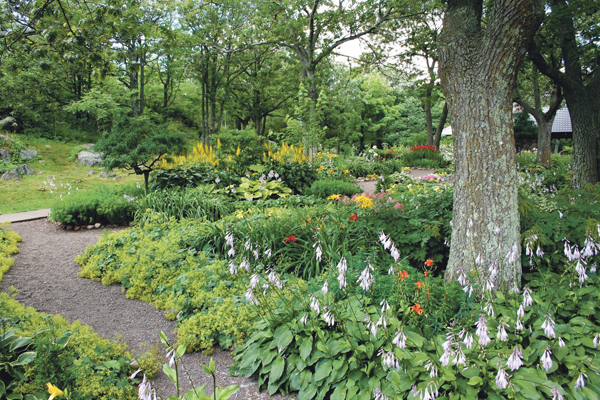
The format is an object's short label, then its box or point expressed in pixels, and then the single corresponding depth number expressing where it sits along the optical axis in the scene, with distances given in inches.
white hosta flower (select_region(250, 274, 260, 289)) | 93.0
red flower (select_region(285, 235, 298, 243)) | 160.3
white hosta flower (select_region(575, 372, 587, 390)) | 62.5
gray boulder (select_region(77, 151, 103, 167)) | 615.5
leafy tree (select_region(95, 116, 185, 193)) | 286.5
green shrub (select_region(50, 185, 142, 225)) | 268.9
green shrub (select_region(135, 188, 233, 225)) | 246.7
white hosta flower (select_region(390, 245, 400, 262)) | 99.1
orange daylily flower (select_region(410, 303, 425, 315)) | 94.7
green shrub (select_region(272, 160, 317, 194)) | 335.6
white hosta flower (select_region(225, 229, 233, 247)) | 119.9
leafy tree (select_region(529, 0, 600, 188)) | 248.2
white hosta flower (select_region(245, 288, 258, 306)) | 94.1
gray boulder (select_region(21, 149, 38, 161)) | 563.8
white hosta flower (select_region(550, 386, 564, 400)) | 55.4
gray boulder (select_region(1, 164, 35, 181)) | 476.1
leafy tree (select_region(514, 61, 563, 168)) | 561.3
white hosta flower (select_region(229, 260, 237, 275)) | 111.4
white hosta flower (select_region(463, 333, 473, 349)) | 67.0
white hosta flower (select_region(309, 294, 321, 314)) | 87.0
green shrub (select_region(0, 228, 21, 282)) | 189.3
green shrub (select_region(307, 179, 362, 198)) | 310.7
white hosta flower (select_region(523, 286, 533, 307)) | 75.9
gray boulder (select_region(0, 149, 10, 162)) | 526.0
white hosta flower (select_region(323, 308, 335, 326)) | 85.9
